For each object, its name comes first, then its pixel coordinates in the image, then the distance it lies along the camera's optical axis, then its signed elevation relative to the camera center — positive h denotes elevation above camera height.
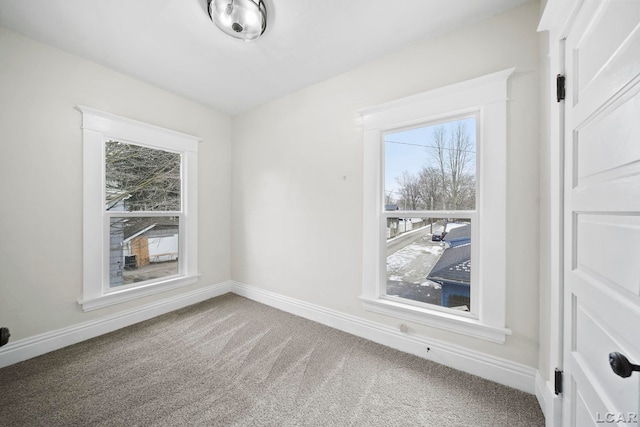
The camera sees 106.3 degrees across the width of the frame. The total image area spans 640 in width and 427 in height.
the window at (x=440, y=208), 1.68 +0.05
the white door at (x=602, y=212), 0.73 +0.01
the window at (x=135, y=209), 2.26 +0.04
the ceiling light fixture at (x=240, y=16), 1.60 +1.37
